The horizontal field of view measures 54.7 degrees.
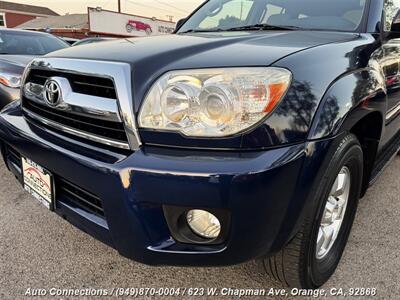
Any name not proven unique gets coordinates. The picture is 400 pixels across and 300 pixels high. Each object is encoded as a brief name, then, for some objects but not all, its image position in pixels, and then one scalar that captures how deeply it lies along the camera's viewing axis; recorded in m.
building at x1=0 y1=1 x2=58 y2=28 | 44.41
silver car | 3.73
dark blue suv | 1.40
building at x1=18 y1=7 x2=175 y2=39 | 27.42
